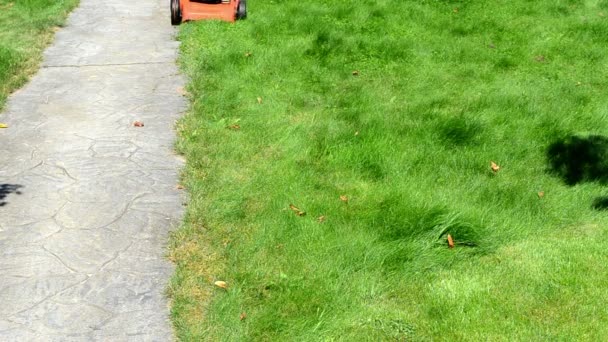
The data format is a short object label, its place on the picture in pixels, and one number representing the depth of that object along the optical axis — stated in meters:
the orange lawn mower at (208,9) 10.05
